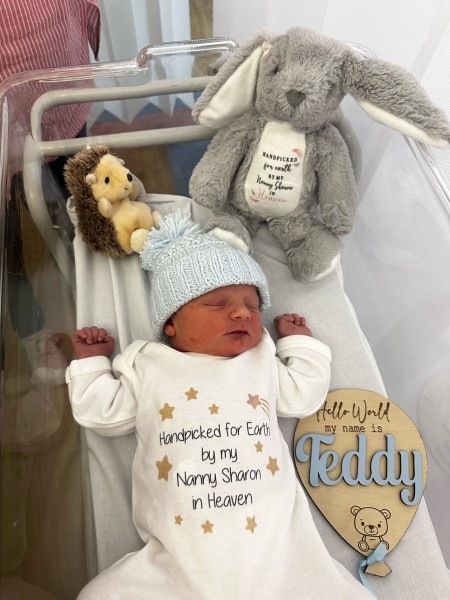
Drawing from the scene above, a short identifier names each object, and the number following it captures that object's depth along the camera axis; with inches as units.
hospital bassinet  28.0
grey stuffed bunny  29.6
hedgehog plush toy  35.2
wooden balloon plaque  29.9
